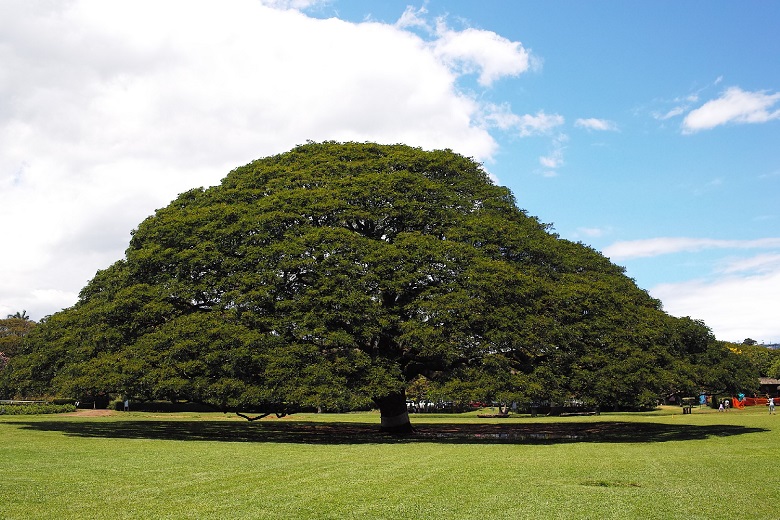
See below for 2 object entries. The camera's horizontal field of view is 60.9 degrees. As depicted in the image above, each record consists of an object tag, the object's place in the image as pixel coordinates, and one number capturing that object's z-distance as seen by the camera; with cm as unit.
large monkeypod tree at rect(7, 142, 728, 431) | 2442
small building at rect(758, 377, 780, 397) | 7825
